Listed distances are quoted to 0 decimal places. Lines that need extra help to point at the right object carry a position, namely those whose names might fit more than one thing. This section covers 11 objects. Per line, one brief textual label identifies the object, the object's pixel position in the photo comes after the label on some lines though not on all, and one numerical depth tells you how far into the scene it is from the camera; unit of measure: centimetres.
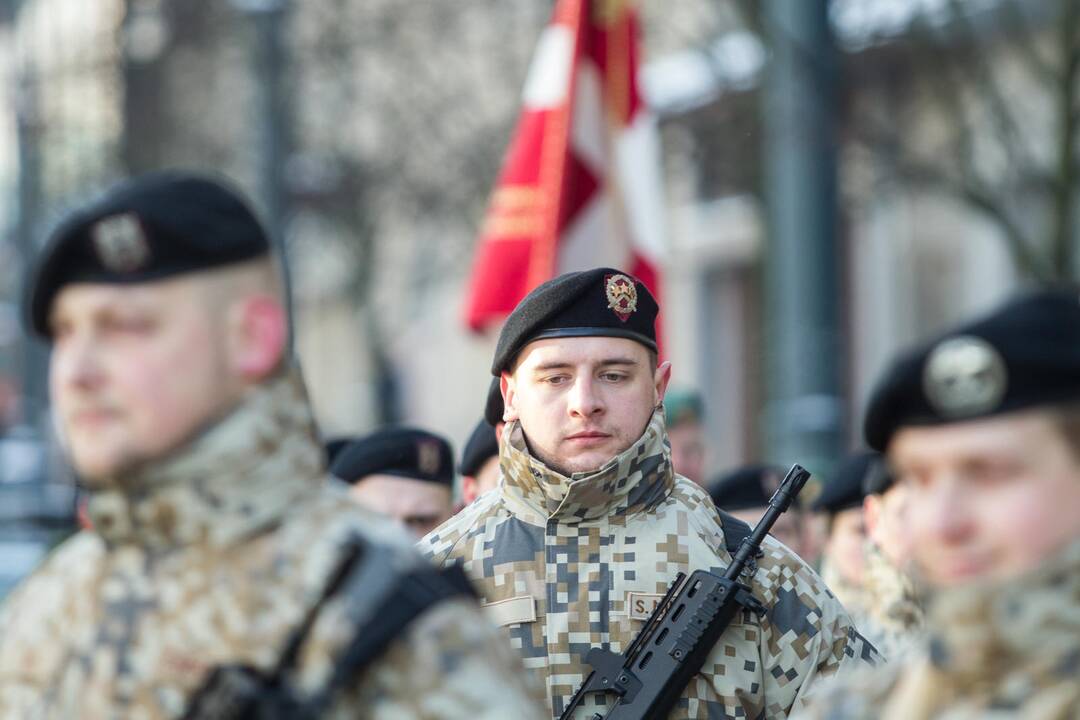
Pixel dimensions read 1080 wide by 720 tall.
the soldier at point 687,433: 1703
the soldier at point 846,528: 1516
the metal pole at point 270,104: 3128
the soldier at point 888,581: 1240
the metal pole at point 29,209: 3816
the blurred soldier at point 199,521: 632
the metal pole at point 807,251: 1842
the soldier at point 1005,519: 607
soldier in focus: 993
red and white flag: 2033
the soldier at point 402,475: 1344
